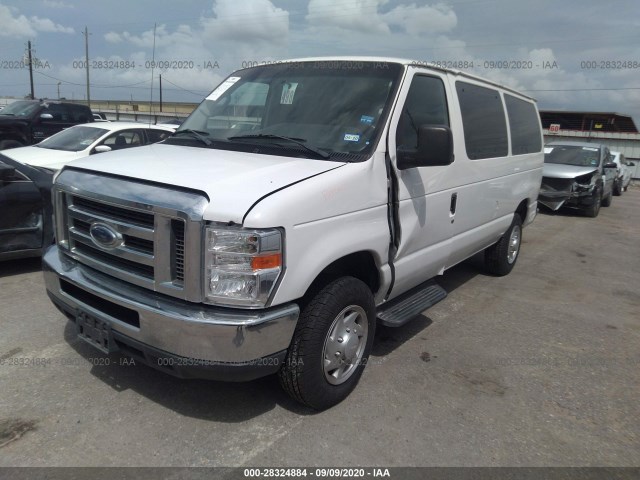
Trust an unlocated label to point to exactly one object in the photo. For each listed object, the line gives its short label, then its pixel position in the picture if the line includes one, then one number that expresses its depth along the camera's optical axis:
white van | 2.48
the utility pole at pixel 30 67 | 45.36
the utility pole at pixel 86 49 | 41.55
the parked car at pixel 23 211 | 5.16
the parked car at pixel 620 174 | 16.94
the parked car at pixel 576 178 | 12.38
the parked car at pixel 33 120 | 12.02
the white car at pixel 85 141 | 8.30
